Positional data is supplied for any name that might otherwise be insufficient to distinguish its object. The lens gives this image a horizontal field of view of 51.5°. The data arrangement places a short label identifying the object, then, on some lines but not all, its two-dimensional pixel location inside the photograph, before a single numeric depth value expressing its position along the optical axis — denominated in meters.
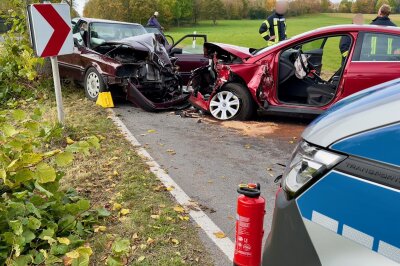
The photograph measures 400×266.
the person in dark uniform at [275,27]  9.82
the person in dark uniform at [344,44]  7.08
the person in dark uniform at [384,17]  8.38
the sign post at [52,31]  5.19
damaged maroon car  7.80
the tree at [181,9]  68.56
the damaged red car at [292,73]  5.96
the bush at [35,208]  2.90
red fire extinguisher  2.35
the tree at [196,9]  75.62
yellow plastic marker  7.90
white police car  1.36
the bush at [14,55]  8.61
